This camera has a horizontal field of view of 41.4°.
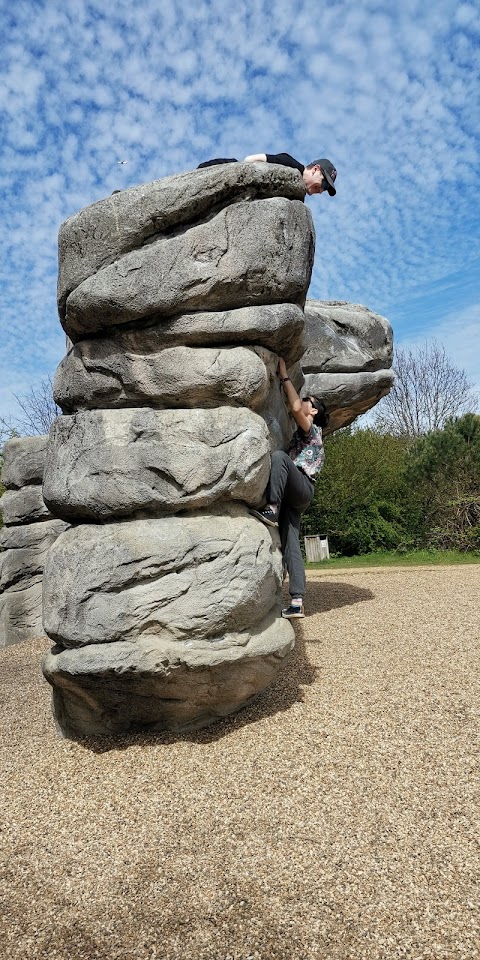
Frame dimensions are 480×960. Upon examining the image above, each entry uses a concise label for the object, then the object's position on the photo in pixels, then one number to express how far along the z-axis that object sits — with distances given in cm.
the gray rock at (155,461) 446
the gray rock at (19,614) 996
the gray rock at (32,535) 1012
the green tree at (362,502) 1802
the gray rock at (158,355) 464
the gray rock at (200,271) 454
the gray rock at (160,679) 424
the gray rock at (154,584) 430
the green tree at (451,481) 1683
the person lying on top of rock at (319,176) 577
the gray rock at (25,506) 1013
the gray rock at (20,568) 999
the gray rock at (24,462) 1026
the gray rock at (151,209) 457
